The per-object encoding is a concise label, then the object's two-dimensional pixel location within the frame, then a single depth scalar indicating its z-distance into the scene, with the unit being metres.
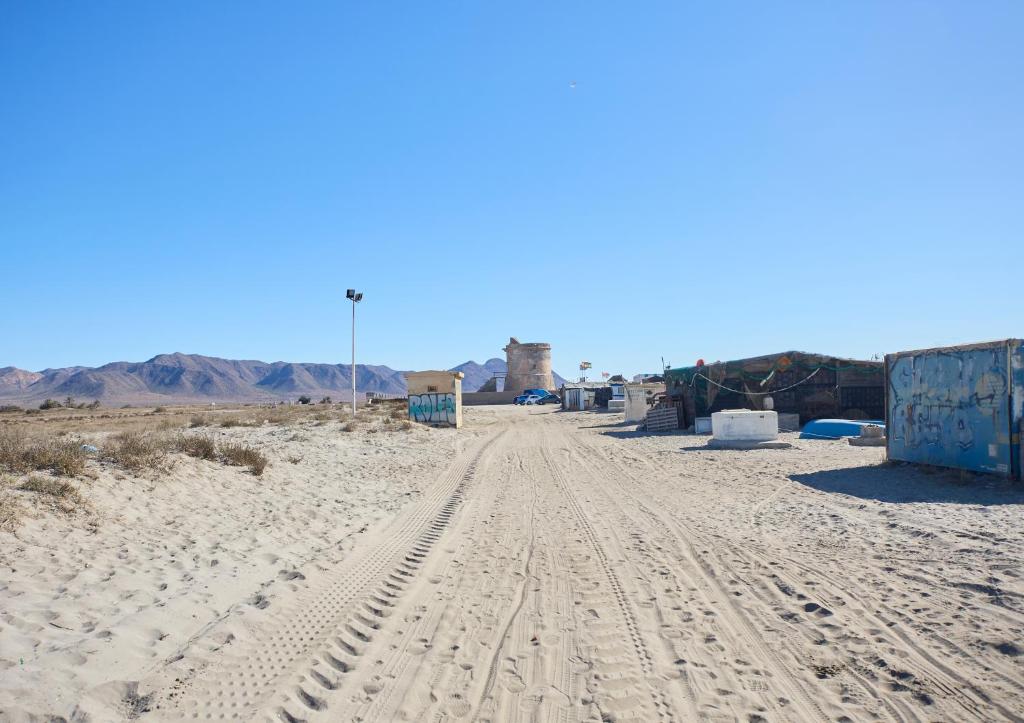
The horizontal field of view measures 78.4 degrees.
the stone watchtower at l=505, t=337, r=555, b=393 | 81.61
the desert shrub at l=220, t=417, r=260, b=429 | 24.14
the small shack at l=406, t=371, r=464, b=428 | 30.58
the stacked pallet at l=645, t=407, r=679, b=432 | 26.12
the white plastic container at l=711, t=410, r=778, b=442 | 18.42
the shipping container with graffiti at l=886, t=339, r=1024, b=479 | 10.27
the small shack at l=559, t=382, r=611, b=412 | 53.31
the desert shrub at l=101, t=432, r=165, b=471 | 9.07
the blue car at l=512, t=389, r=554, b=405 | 67.62
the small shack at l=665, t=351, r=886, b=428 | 23.17
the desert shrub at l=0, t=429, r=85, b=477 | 7.73
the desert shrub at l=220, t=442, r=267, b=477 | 11.07
